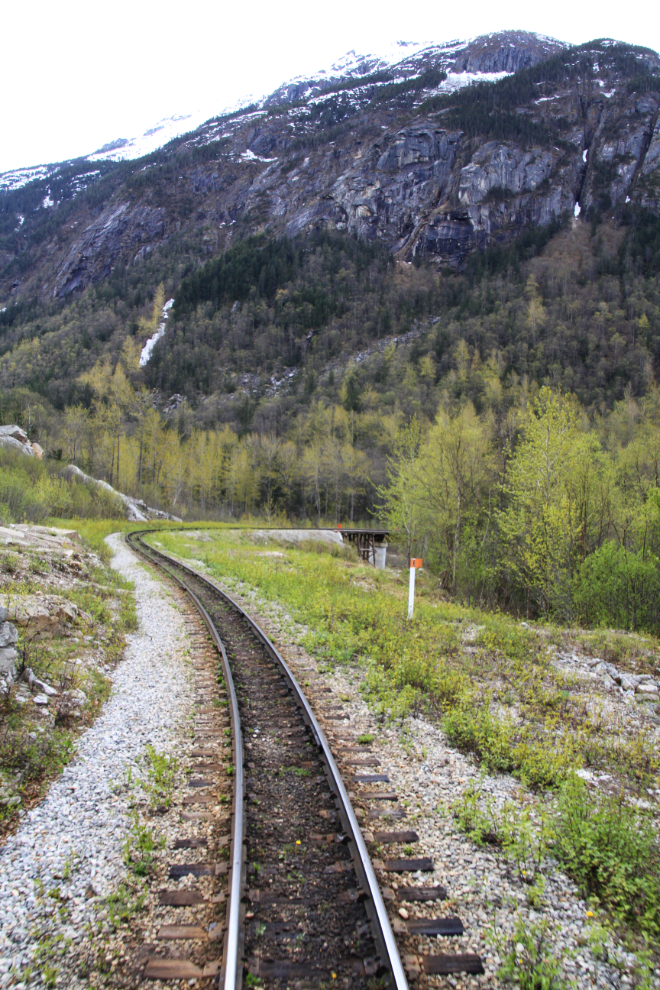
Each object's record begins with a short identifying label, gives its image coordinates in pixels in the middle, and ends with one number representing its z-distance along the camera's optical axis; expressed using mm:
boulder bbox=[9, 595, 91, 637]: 7695
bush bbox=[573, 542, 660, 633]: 17891
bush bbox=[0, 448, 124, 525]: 23656
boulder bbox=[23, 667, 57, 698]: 6031
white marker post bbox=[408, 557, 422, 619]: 10273
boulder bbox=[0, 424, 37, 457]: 37406
